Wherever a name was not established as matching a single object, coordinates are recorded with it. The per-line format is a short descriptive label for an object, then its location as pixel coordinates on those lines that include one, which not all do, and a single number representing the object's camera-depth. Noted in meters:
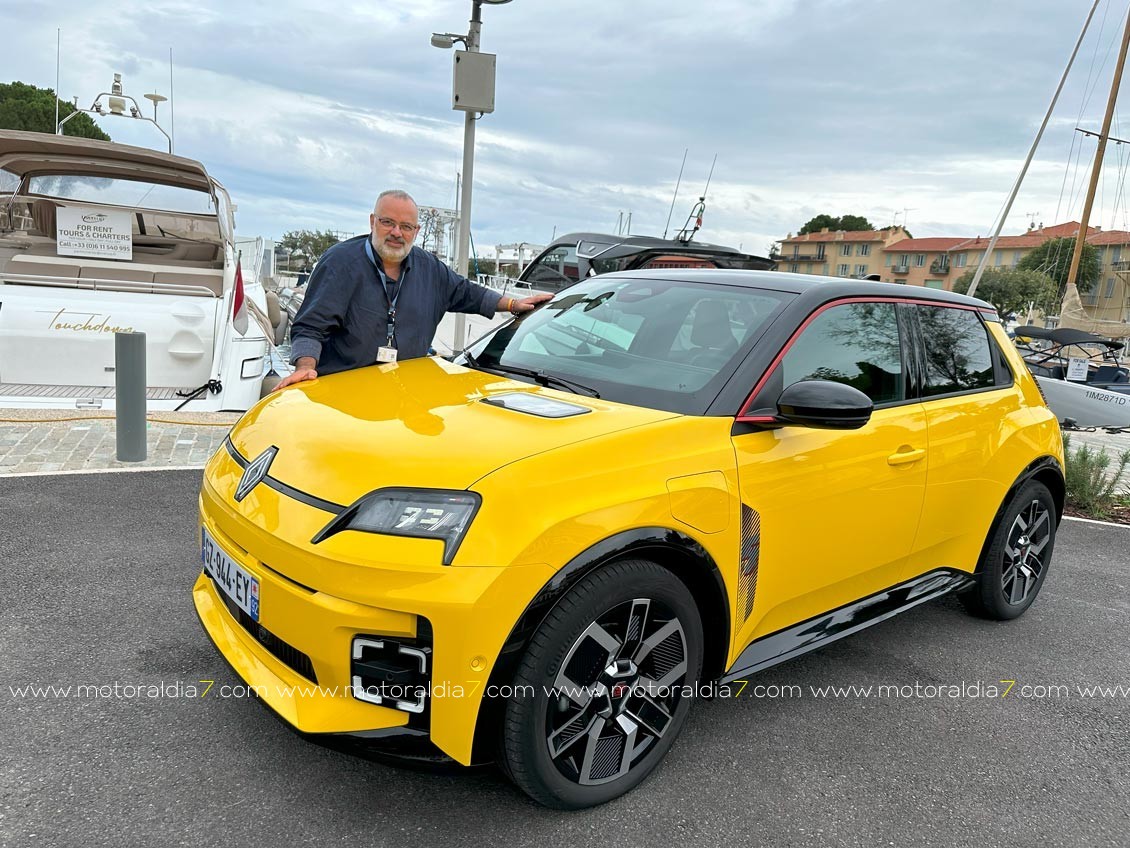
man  3.92
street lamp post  7.77
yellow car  1.98
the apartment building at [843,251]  87.81
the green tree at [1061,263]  64.75
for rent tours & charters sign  7.75
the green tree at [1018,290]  60.34
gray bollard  5.41
